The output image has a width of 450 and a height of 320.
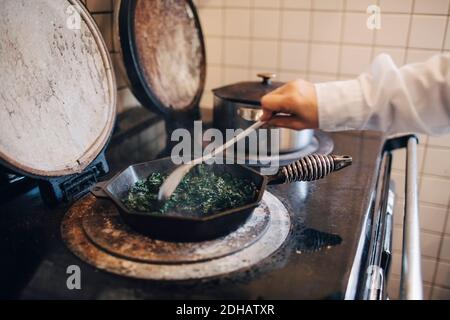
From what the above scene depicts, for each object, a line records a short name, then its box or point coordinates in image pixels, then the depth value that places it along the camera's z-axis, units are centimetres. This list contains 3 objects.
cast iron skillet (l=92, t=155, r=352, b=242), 61
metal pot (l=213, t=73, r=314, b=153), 99
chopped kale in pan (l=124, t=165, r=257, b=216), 70
